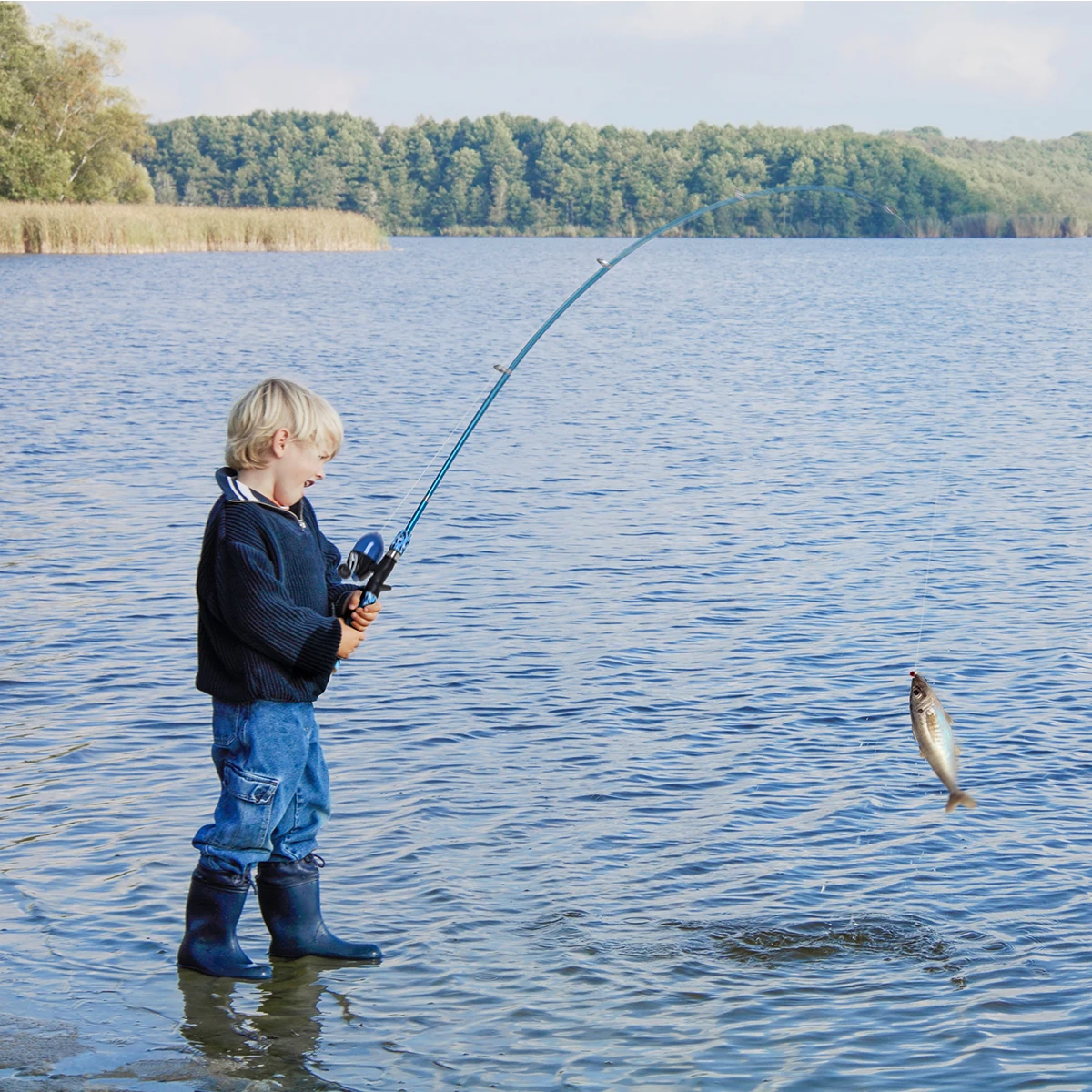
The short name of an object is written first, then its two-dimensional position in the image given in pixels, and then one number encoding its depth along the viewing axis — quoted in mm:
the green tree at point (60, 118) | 55719
